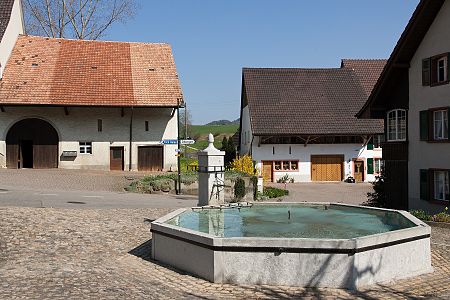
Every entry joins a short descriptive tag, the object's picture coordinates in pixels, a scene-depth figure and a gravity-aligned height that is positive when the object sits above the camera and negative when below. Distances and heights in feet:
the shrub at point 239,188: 80.02 -5.22
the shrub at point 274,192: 90.88 -6.95
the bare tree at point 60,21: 134.51 +36.78
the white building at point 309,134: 126.21 +5.37
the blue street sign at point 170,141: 76.66 +2.34
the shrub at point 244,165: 99.76 -1.88
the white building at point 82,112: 105.09 +9.63
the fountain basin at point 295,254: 27.53 -5.68
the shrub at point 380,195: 72.38 -5.92
